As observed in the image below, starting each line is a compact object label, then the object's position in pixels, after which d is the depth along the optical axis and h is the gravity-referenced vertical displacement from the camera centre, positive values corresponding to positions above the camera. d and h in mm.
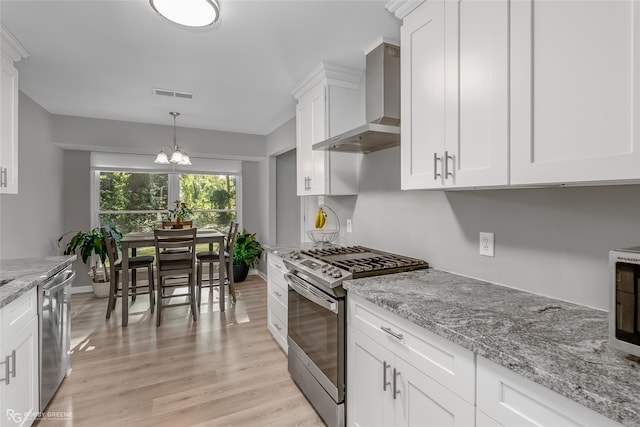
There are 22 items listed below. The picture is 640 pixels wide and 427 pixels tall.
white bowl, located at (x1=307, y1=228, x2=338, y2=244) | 2930 -231
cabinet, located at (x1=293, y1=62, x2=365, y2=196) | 2641 +816
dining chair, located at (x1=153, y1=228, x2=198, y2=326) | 3330 -533
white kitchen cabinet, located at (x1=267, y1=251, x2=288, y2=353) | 2693 -821
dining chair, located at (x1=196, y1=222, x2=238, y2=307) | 4051 -661
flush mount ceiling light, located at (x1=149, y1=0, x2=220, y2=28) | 1575 +1062
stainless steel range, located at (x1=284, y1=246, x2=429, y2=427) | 1725 -660
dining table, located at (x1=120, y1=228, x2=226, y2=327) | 3324 -407
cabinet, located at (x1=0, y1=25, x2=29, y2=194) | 2051 +674
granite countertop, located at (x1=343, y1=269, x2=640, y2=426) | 730 -403
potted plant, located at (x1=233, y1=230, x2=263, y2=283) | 5082 -729
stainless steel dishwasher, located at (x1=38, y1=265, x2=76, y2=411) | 1887 -807
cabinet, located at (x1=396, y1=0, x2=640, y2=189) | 904 +443
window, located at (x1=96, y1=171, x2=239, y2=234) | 4703 +210
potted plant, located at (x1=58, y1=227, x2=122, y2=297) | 4133 -521
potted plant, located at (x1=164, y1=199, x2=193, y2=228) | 3905 -72
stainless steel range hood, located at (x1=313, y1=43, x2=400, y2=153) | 2047 +796
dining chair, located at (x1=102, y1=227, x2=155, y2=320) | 3508 -664
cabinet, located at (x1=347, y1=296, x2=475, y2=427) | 1073 -676
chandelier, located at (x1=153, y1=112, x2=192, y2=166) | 3742 +648
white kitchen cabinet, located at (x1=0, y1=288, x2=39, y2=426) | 1478 -794
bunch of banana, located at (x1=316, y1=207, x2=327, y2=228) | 3039 -82
